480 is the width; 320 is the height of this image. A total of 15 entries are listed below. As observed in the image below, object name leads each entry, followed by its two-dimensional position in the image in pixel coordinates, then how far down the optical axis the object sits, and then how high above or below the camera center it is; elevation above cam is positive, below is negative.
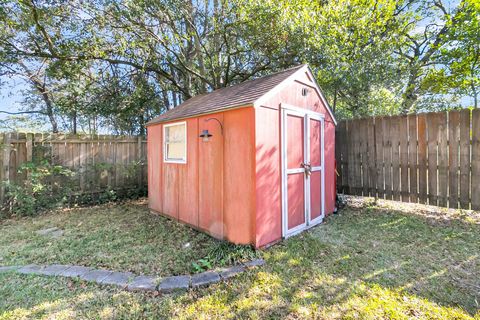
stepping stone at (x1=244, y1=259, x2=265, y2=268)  3.09 -1.45
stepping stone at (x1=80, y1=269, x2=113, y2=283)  2.83 -1.47
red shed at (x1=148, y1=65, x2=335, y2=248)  3.53 -0.04
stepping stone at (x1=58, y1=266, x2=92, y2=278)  2.93 -1.46
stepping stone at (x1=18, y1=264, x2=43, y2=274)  3.00 -1.46
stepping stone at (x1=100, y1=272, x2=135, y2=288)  2.74 -1.47
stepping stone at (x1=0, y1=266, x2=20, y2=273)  3.04 -1.45
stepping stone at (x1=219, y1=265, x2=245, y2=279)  2.87 -1.47
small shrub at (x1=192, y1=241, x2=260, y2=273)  3.12 -1.42
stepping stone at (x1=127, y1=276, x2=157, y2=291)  2.65 -1.47
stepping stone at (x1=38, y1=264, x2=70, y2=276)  2.97 -1.46
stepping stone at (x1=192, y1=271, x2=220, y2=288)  2.72 -1.47
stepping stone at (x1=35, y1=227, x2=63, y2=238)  4.41 -1.42
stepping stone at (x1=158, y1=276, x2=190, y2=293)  2.63 -1.47
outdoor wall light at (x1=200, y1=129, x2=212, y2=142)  4.00 +0.43
